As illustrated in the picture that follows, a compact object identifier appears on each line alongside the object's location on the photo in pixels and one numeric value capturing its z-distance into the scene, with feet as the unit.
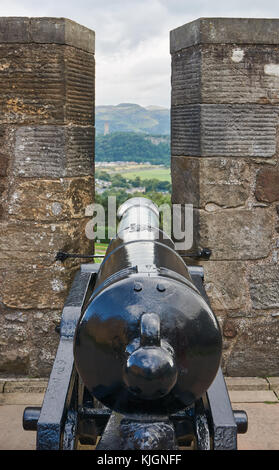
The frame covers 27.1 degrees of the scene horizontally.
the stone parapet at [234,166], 11.23
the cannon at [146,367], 5.31
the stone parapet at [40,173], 11.10
